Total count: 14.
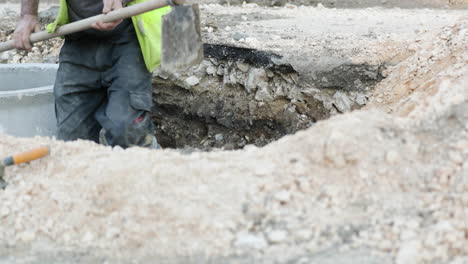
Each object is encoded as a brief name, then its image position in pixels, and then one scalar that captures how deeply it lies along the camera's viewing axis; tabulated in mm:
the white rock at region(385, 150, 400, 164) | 3783
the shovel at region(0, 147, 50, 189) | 4314
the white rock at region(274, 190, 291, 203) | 3713
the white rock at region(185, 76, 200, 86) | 9094
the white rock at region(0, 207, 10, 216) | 4145
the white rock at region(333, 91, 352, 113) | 8117
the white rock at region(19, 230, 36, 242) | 3977
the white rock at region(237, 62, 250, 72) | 8719
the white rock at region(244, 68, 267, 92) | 8578
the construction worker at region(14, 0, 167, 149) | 6207
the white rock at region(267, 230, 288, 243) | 3529
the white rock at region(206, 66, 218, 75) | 8953
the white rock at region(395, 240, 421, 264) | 3297
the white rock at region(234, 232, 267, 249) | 3529
